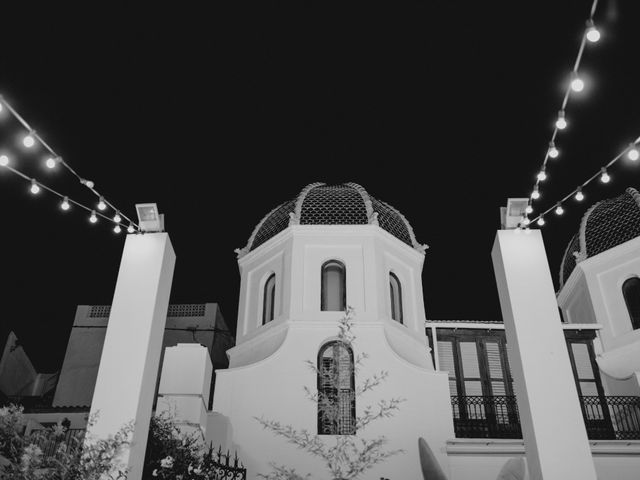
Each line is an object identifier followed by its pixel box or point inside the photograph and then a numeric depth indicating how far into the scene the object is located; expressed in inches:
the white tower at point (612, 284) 649.0
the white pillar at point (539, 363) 267.3
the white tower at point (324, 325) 551.5
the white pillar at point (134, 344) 270.7
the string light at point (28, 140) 278.5
